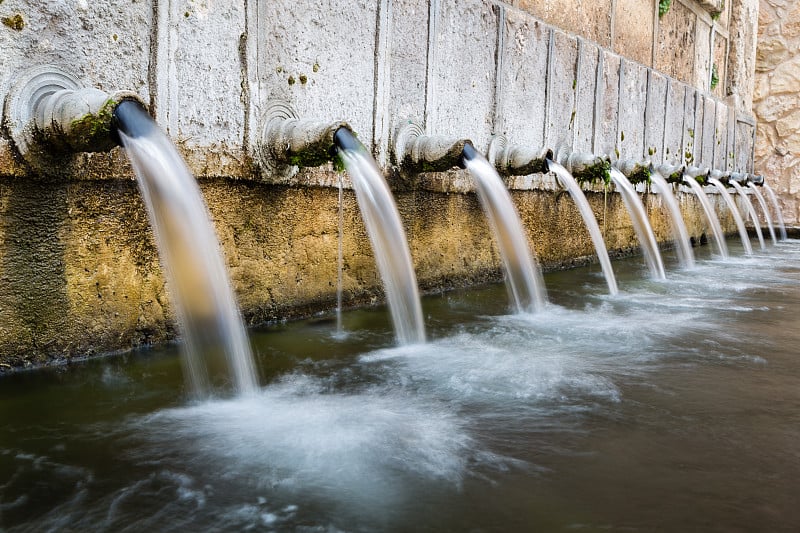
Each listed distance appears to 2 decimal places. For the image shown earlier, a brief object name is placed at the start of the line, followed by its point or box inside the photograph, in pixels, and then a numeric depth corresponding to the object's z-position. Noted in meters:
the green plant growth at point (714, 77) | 12.19
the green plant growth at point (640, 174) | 7.64
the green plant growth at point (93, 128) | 2.79
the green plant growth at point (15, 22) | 2.85
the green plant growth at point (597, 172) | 6.89
